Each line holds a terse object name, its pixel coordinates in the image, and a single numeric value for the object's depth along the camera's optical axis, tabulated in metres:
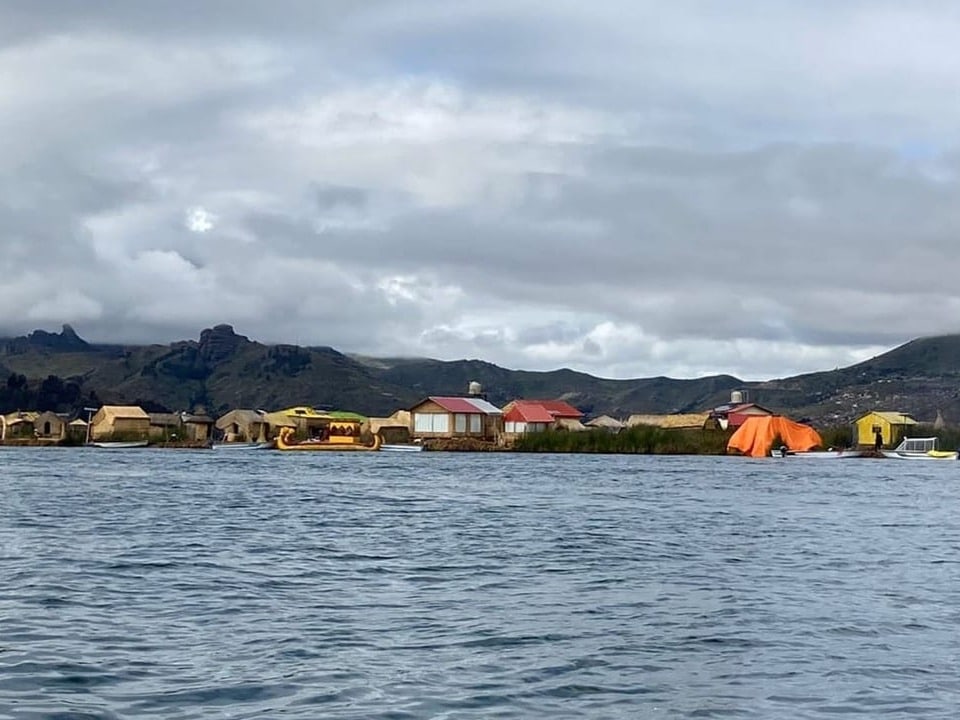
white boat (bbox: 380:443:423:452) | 141.62
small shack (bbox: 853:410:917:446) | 144.62
